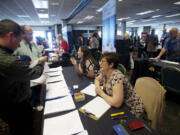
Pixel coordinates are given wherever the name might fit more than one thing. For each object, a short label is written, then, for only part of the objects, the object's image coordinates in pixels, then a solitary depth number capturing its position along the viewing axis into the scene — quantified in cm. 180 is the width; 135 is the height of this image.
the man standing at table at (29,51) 195
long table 77
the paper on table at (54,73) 201
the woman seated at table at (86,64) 186
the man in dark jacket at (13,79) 89
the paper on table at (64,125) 79
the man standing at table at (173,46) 303
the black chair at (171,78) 182
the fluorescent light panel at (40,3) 477
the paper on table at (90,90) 131
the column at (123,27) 1187
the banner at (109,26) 231
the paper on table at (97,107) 97
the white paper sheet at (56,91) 128
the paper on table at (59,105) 103
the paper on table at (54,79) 173
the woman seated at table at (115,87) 107
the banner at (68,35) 610
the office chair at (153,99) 107
